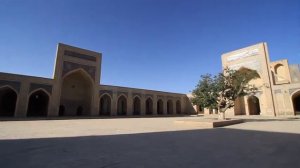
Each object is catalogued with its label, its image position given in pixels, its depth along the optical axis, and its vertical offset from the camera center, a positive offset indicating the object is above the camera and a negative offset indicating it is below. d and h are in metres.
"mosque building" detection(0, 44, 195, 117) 17.31 +2.60
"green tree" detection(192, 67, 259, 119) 13.72 +1.91
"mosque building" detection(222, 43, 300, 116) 21.77 +4.28
